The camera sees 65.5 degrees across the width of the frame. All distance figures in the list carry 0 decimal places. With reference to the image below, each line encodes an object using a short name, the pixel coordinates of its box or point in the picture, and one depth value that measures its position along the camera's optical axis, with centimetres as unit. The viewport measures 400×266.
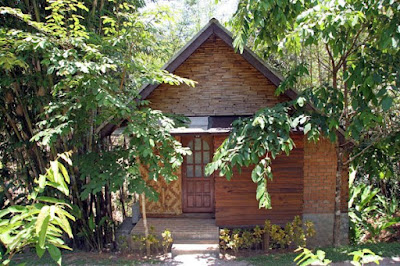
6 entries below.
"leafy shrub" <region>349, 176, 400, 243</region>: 756
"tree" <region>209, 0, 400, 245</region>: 430
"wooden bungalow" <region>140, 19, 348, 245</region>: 710
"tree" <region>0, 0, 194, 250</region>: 493
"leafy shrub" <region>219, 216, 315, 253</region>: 657
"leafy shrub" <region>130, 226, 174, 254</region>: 639
